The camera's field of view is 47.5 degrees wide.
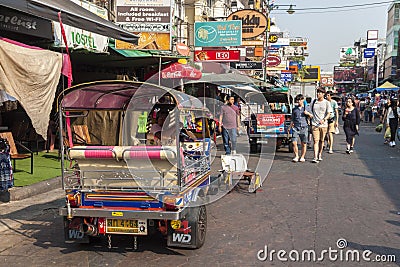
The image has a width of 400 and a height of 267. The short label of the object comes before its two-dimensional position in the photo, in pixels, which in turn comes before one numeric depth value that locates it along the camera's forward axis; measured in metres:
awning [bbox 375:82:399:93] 38.81
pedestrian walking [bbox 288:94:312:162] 13.09
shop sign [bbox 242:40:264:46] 26.21
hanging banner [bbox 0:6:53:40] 8.68
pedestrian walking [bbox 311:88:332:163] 12.74
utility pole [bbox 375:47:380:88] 67.50
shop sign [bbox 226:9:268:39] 21.70
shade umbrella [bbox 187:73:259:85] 16.41
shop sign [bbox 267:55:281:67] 29.05
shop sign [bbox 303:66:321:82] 62.29
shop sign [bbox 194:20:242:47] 18.52
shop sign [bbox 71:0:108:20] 11.62
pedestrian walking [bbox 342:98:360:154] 14.61
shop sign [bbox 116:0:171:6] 12.85
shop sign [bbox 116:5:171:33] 12.87
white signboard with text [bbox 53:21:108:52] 10.02
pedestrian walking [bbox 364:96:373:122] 34.62
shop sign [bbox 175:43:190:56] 16.94
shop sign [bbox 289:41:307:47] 63.03
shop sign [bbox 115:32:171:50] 13.15
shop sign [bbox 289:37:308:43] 63.91
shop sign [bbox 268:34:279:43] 36.03
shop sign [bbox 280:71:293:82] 44.25
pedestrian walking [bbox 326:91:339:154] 13.98
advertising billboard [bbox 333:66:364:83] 111.12
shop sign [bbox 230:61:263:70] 22.95
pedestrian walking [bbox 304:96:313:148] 13.44
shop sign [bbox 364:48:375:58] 67.56
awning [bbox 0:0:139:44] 6.74
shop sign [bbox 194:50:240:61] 17.88
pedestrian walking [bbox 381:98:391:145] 17.50
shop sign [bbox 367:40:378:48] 76.25
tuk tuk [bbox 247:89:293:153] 14.66
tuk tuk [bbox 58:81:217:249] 5.31
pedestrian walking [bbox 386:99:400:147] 16.50
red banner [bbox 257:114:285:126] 14.65
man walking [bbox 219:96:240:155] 13.38
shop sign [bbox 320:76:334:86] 94.58
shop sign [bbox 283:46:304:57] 67.25
